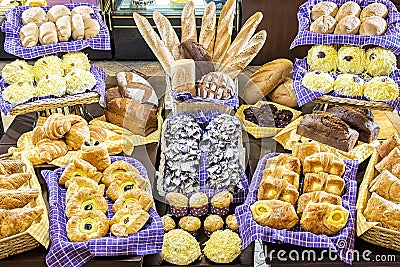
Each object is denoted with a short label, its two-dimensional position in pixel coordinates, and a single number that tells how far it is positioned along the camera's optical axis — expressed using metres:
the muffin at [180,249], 2.46
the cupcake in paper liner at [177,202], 2.69
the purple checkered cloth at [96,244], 2.26
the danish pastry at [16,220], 2.27
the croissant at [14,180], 2.51
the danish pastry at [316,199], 2.37
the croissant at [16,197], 2.38
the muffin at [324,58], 3.52
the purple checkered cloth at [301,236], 2.24
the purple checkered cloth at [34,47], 3.32
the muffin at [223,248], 2.48
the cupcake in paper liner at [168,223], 2.64
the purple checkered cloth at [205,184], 2.75
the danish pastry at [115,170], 2.68
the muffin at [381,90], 3.25
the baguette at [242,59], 3.57
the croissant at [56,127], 3.09
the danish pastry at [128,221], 2.32
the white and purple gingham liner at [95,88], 3.16
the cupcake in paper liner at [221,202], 2.70
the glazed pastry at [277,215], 2.30
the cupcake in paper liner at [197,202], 2.70
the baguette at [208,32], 3.78
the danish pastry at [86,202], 2.44
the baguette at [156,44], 3.52
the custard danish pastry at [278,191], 2.45
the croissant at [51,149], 3.02
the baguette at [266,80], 3.87
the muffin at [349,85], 3.31
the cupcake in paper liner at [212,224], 2.66
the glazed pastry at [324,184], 2.49
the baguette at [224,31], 3.75
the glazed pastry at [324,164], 2.60
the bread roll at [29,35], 3.32
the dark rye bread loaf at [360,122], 3.23
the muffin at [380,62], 3.45
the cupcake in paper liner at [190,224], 2.65
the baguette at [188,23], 3.84
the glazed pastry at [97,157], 2.74
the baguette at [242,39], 3.69
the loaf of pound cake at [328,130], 3.13
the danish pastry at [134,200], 2.46
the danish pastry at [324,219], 2.28
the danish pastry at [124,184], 2.59
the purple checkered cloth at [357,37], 3.40
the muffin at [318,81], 3.36
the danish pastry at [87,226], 2.30
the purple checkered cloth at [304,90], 3.31
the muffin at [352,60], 3.46
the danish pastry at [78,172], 2.65
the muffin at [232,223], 2.66
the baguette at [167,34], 3.69
